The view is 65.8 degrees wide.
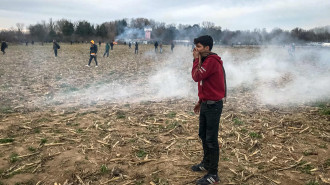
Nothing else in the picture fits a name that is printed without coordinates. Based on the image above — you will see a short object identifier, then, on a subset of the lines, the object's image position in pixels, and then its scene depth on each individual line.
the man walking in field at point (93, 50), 19.99
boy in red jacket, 3.87
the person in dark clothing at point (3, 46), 28.56
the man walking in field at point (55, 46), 26.01
